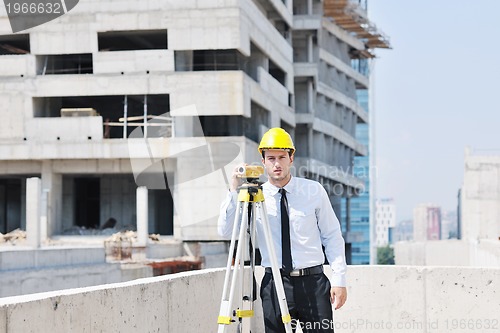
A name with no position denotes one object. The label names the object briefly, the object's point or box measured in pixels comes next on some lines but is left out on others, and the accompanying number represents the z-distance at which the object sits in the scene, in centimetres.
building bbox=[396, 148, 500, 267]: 6366
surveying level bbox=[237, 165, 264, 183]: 569
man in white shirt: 616
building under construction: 3981
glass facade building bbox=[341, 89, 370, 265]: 17550
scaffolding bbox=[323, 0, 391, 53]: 6494
